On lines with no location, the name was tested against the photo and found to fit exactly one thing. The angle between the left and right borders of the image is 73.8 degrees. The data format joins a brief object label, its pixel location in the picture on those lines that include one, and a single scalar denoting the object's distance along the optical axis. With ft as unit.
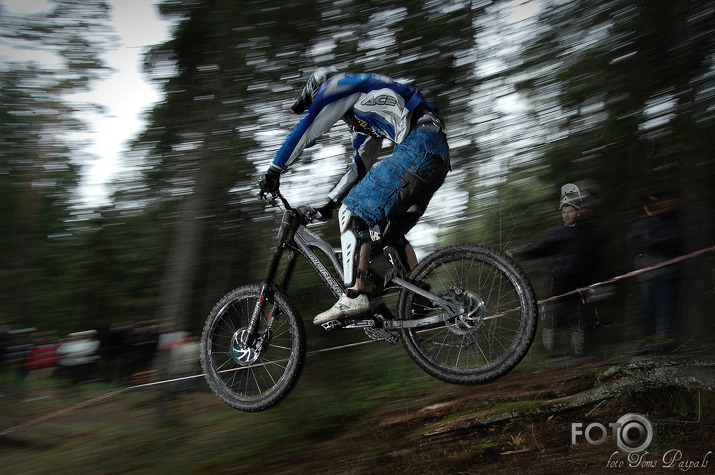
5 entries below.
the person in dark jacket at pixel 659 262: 12.82
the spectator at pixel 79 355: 26.45
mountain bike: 8.61
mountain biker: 9.18
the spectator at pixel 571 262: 12.89
